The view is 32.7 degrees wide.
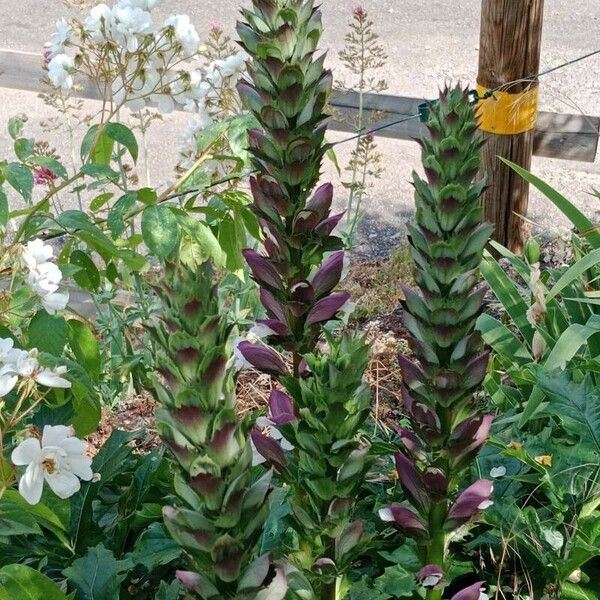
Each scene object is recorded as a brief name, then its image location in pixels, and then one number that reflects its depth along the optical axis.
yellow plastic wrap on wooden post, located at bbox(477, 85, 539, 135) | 4.03
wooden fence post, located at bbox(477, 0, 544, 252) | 3.90
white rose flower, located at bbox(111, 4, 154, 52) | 2.48
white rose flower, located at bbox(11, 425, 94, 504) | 1.52
